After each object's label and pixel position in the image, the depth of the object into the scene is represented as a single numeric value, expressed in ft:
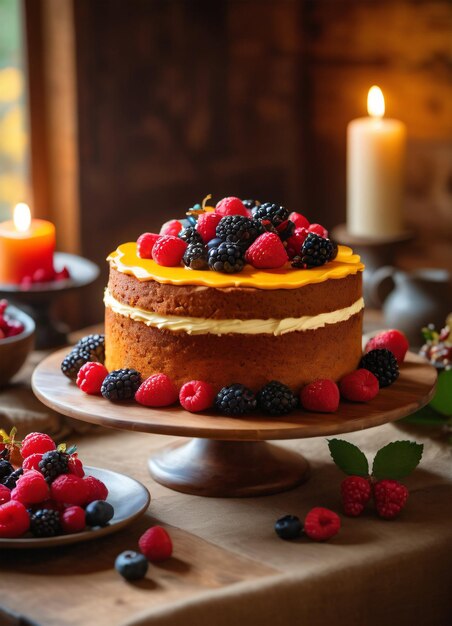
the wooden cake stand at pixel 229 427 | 3.41
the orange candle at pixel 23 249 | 4.44
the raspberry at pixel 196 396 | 3.49
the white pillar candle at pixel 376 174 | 4.78
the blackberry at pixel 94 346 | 3.79
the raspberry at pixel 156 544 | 3.29
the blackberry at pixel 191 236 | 3.63
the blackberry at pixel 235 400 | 3.46
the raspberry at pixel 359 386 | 3.59
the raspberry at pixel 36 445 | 3.47
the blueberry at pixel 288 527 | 3.41
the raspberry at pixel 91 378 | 3.62
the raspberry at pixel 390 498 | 3.52
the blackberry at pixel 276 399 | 3.47
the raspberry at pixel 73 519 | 3.28
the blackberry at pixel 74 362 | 3.73
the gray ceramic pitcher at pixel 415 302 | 4.55
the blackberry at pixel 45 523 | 3.26
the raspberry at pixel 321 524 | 3.40
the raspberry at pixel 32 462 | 3.41
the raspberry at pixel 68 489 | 3.32
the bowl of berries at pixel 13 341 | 4.09
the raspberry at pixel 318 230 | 3.80
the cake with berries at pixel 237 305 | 3.53
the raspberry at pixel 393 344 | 3.90
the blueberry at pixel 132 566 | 3.20
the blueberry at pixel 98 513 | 3.31
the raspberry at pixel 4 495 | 3.33
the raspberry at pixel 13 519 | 3.25
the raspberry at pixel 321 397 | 3.51
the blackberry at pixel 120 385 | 3.56
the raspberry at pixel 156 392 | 3.52
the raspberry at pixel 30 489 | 3.29
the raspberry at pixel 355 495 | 3.53
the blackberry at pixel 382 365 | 3.70
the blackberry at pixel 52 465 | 3.36
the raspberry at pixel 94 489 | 3.36
